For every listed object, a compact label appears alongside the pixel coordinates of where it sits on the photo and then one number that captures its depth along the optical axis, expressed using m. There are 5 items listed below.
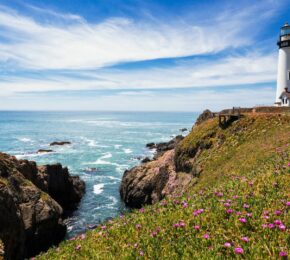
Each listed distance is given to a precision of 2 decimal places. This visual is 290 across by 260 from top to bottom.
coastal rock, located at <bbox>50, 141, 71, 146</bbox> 108.19
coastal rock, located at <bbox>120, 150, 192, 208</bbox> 39.03
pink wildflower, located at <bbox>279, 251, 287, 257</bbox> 5.93
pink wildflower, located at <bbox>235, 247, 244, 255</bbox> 6.18
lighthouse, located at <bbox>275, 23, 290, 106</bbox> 50.78
